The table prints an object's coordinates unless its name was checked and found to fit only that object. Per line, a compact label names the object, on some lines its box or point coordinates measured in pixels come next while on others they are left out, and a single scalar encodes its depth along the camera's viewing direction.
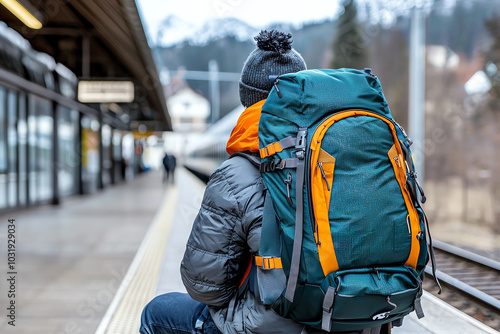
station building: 6.96
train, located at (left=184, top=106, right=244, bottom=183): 14.27
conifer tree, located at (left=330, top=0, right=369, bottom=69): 17.34
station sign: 8.15
